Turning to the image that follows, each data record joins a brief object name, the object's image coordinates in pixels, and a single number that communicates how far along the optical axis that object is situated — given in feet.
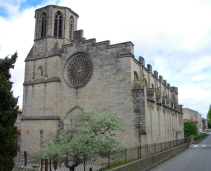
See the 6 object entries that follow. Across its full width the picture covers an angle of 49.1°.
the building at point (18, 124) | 92.28
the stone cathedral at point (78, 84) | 64.15
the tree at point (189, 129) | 167.42
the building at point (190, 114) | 316.64
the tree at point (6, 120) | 32.65
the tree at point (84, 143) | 33.91
